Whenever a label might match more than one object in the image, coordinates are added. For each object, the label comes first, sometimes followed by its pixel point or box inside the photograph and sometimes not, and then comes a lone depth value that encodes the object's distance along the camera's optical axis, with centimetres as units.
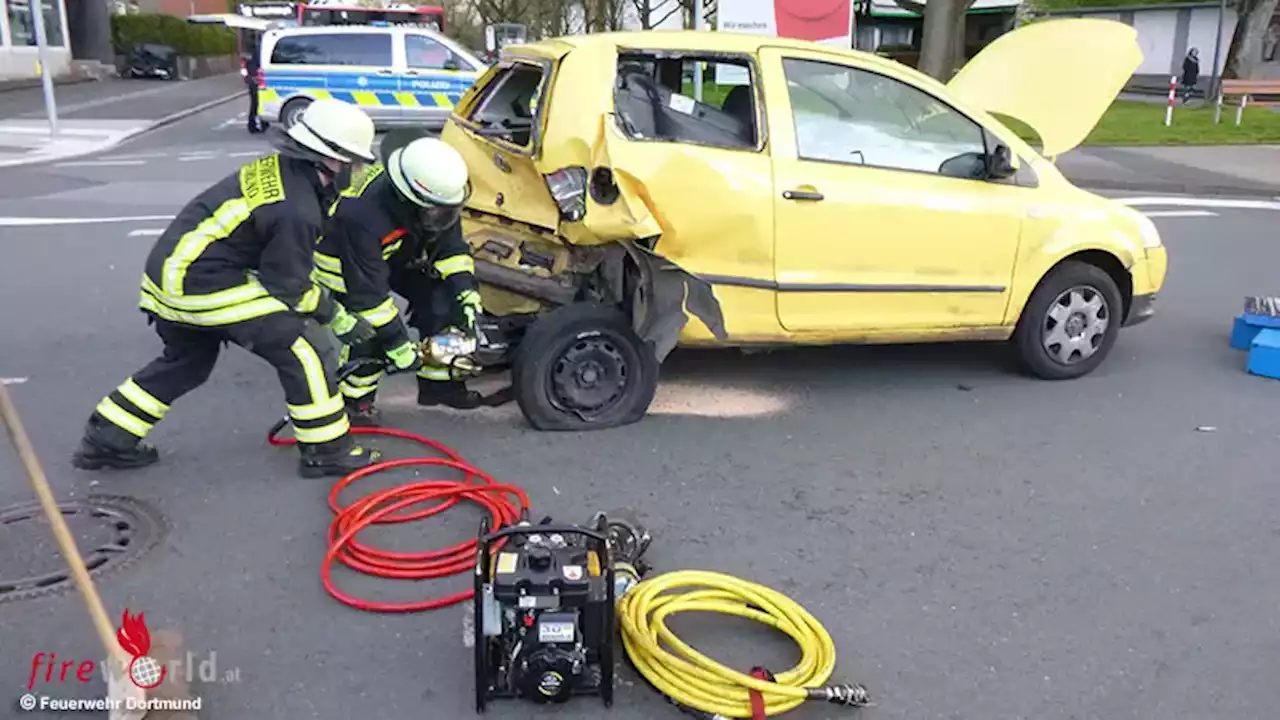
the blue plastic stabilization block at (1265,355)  648
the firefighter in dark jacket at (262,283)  439
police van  1811
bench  2242
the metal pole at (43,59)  1705
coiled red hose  391
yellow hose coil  315
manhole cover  383
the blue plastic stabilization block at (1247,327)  671
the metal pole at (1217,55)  2946
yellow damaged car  527
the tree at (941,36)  1736
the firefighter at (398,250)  488
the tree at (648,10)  3381
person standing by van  1905
